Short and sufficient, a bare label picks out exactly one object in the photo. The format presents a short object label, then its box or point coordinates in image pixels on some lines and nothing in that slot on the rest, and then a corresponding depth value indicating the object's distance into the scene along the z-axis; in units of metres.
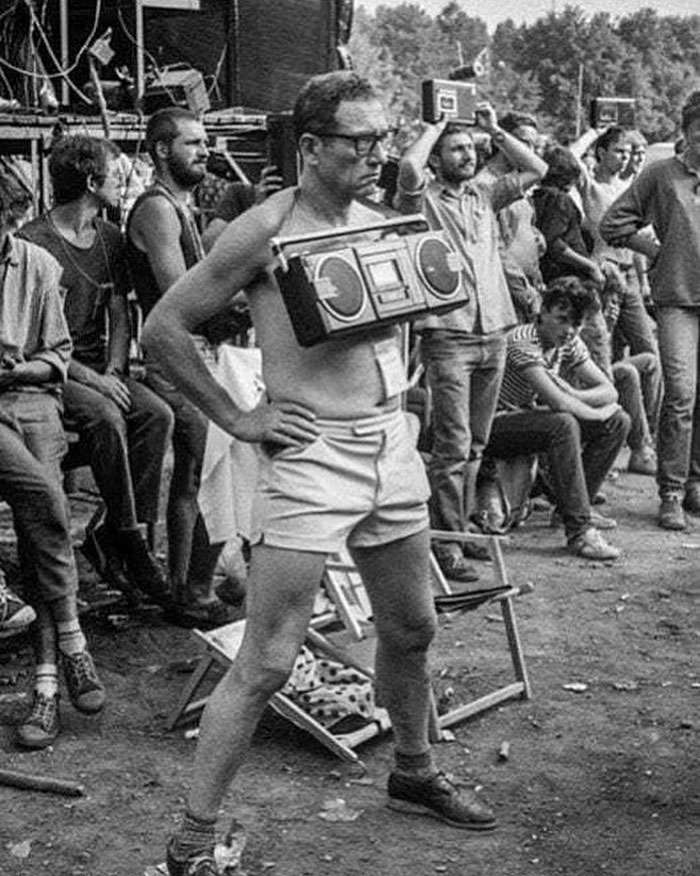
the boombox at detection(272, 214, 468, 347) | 3.71
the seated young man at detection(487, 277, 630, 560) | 7.80
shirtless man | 3.83
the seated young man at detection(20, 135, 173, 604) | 6.30
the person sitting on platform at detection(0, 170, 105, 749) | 5.25
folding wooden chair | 4.93
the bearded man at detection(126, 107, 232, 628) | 6.34
